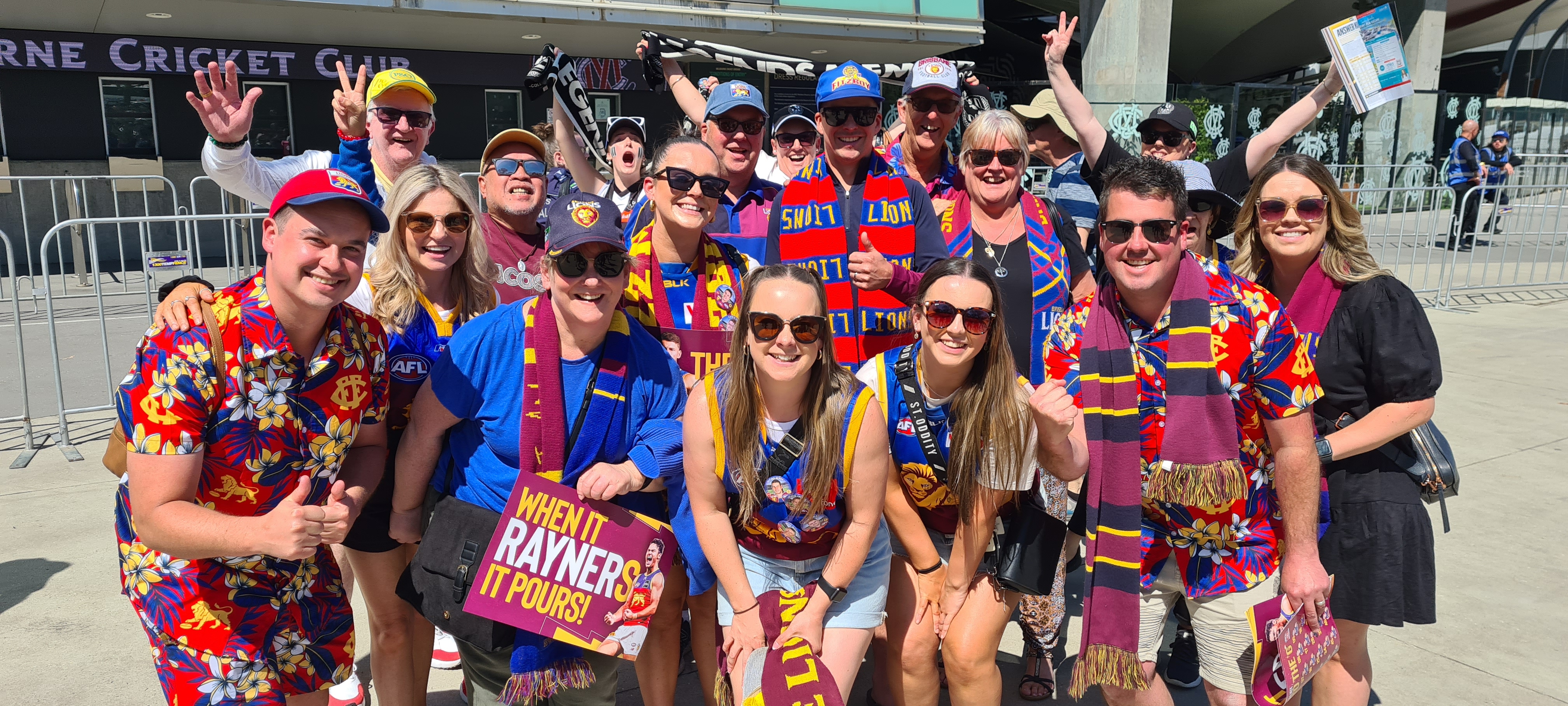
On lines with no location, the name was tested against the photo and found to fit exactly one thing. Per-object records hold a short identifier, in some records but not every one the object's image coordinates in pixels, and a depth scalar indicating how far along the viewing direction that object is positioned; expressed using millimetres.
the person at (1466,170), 15461
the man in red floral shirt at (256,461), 2268
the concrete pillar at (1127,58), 17719
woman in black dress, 2908
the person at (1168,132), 4570
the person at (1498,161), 16891
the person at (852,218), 3873
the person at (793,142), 4770
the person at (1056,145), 5262
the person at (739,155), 4270
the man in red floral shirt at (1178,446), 2775
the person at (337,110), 3572
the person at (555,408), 2770
